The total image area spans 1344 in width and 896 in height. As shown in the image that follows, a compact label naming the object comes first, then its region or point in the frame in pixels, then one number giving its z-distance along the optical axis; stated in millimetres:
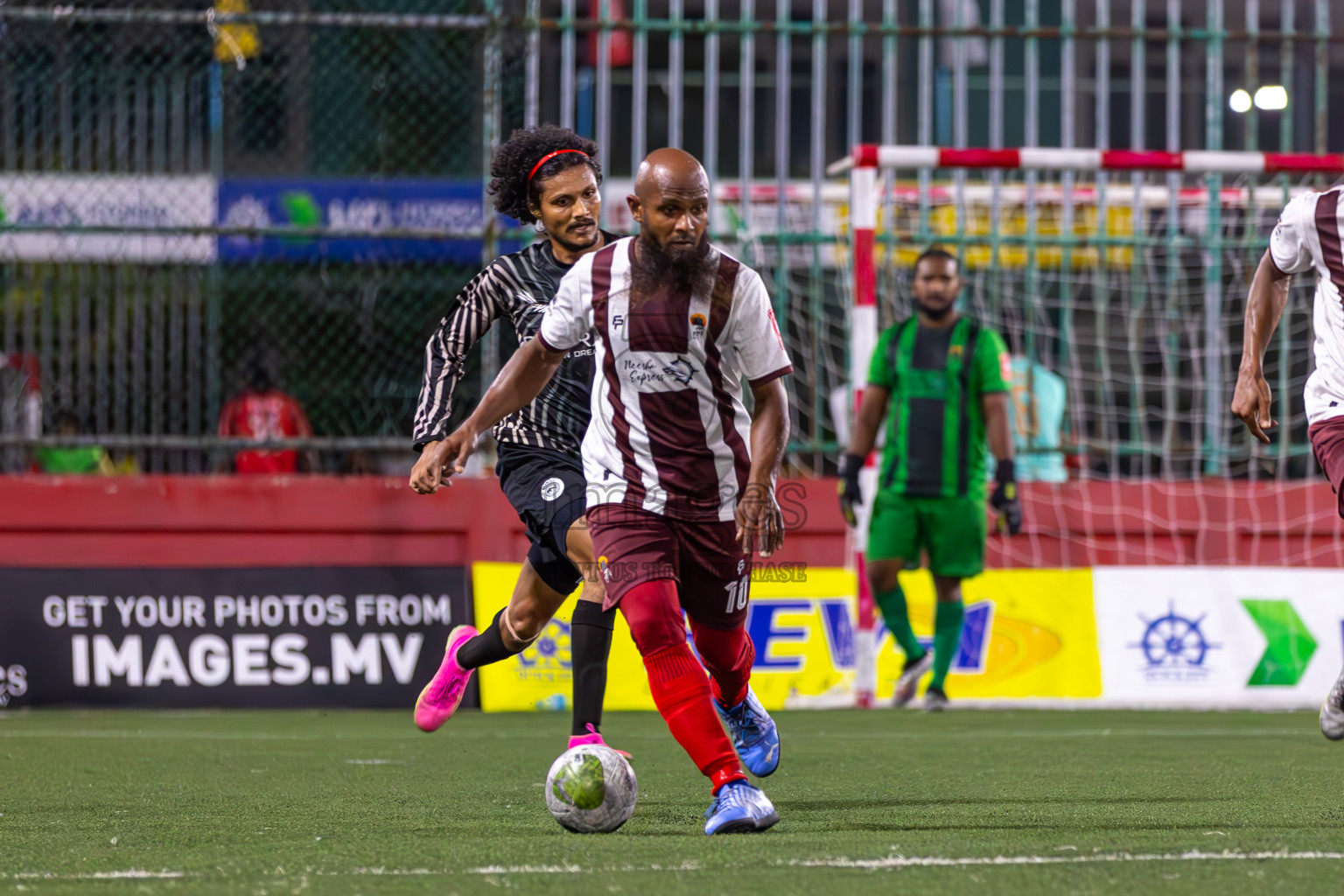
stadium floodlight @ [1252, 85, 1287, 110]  27953
